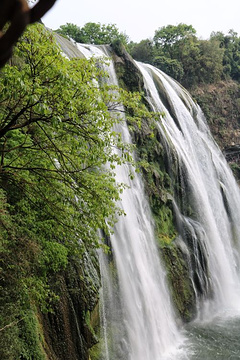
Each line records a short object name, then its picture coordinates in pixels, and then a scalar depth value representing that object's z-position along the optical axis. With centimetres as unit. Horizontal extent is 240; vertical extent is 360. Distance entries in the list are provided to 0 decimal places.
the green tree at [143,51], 3312
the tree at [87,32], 3073
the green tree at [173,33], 3222
